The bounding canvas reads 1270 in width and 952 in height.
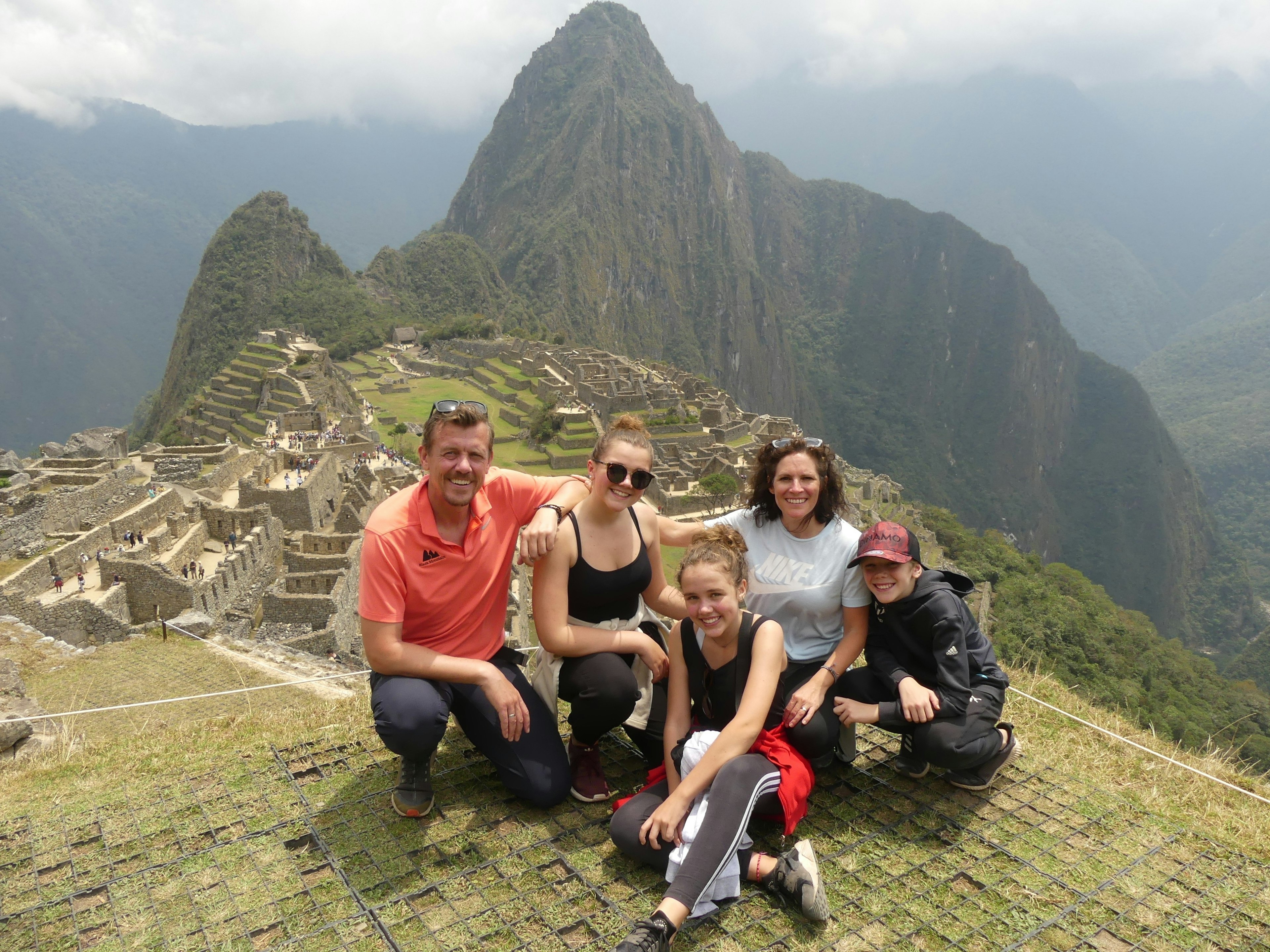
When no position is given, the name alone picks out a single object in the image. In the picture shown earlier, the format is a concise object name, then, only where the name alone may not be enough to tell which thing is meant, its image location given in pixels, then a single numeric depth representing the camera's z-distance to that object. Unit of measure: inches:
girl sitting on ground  105.6
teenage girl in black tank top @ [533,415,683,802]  126.9
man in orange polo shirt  120.3
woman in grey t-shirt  135.6
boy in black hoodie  128.8
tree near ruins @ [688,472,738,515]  1033.5
